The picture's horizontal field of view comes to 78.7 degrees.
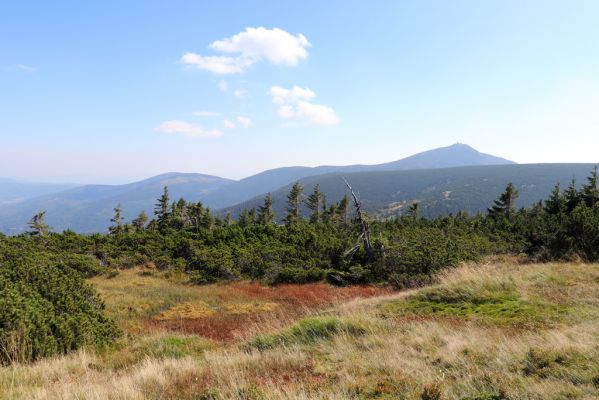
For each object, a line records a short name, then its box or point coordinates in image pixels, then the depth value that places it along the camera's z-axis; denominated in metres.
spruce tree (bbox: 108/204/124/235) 60.68
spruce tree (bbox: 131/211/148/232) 66.31
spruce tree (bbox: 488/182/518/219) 62.53
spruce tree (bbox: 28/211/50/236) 51.62
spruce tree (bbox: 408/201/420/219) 75.83
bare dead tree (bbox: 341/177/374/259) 26.39
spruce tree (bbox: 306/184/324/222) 77.56
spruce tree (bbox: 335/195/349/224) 75.12
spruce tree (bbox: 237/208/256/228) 71.25
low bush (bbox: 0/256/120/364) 7.07
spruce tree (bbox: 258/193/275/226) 74.69
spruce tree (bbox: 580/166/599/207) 38.79
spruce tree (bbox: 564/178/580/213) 39.47
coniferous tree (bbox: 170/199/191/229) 61.16
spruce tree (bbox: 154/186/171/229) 62.16
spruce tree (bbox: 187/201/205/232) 66.68
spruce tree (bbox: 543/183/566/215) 38.98
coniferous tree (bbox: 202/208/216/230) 65.38
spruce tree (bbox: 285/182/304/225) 76.38
